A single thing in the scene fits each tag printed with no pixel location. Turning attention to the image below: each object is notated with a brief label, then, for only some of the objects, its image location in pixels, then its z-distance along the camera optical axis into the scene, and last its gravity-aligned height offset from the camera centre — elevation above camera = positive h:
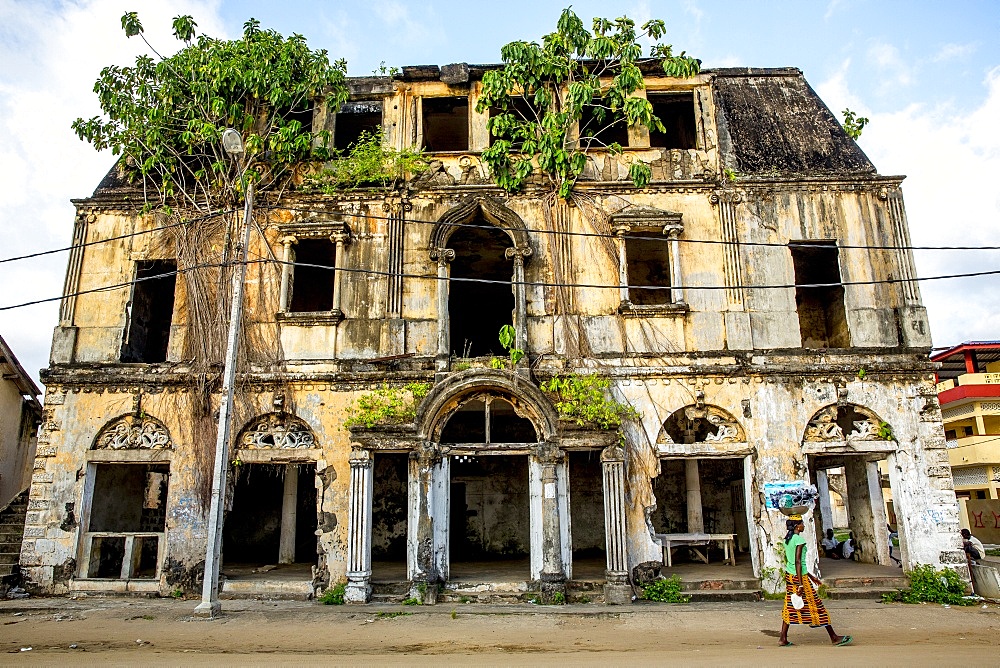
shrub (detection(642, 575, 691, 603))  11.67 -1.38
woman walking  8.26 -1.01
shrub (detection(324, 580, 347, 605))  11.66 -1.37
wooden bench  14.44 -0.74
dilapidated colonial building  12.15 +2.86
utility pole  10.42 +1.02
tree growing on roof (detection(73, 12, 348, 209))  13.62 +7.93
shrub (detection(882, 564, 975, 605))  11.70 -1.38
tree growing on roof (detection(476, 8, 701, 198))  13.39 +8.10
